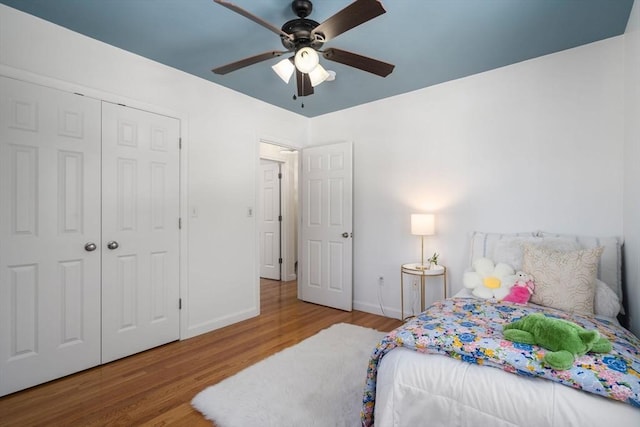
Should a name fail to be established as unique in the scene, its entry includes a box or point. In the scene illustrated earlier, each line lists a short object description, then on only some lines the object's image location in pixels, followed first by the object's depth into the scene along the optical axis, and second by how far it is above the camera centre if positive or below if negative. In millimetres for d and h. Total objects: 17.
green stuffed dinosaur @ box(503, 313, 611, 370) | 1216 -544
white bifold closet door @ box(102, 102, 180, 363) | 2562 -146
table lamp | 3121 -109
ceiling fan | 1647 +1053
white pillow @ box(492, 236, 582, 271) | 2365 -250
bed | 1125 -669
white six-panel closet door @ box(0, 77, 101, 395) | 2102 -143
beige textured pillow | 1987 -425
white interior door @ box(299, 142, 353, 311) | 3926 -153
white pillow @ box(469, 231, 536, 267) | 2783 -264
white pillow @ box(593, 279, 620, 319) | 1987 -570
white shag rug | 1818 -1193
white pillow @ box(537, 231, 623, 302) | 2250 -361
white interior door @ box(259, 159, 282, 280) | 5625 -89
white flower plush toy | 2320 -507
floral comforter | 1147 -599
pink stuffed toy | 2154 -533
